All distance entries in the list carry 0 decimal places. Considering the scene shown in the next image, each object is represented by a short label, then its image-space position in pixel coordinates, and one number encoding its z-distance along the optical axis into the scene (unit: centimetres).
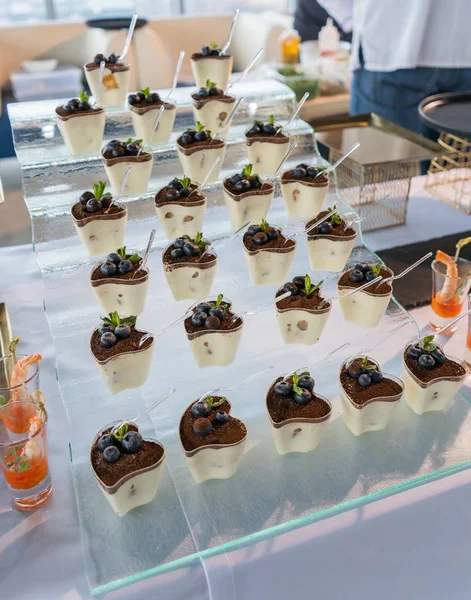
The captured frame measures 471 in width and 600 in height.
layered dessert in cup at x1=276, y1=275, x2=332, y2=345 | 133
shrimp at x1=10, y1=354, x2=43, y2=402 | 116
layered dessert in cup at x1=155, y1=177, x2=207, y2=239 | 154
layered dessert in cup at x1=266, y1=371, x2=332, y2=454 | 109
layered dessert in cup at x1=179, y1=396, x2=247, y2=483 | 104
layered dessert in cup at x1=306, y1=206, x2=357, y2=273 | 150
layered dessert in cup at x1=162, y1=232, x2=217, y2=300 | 141
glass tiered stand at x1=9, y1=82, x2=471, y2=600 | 102
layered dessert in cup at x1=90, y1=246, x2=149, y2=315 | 135
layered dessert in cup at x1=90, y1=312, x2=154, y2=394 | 120
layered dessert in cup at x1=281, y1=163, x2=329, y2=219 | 164
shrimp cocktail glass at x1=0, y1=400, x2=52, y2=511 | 104
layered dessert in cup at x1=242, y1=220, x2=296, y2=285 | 148
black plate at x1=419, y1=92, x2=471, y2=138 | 187
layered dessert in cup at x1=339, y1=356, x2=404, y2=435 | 114
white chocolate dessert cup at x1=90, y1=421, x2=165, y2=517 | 98
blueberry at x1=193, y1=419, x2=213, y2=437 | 104
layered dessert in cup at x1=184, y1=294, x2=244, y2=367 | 126
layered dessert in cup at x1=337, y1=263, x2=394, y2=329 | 138
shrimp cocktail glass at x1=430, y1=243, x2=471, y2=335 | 150
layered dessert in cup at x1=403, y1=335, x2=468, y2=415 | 118
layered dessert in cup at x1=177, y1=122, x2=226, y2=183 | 166
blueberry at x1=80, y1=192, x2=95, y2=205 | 150
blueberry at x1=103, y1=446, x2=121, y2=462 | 99
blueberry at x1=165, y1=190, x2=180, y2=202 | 153
